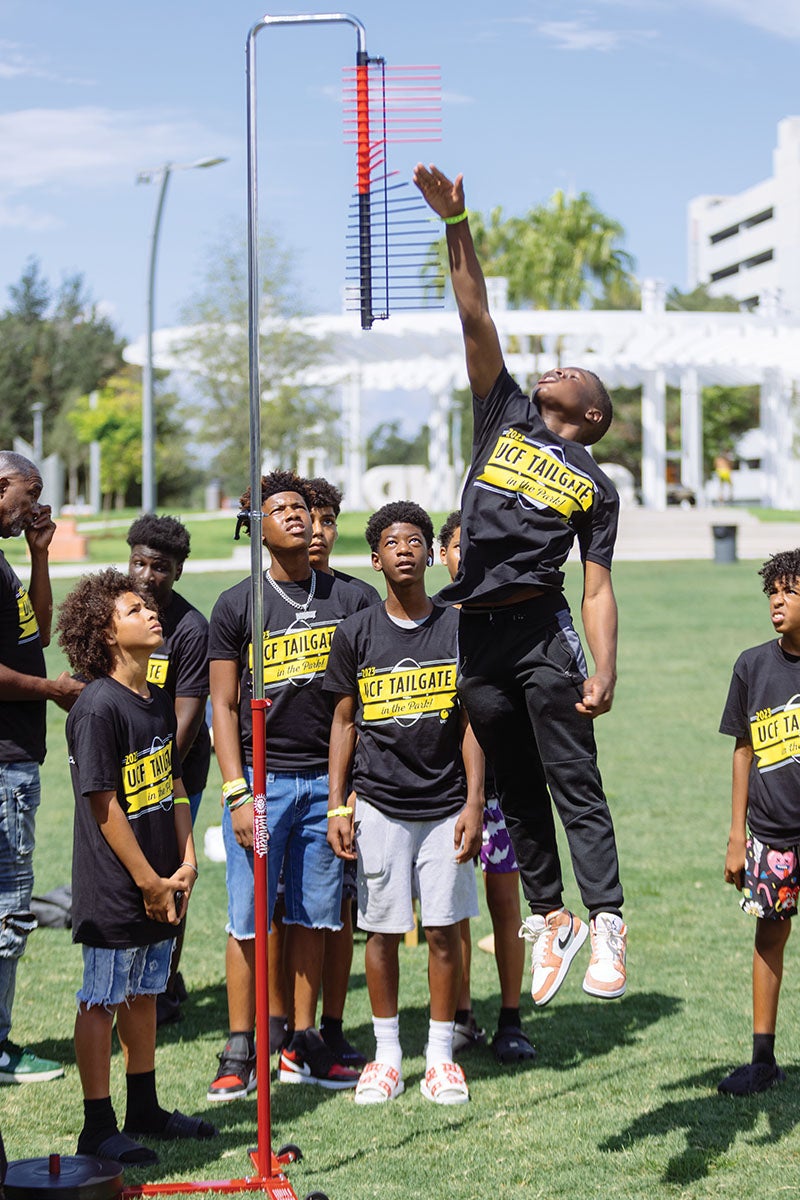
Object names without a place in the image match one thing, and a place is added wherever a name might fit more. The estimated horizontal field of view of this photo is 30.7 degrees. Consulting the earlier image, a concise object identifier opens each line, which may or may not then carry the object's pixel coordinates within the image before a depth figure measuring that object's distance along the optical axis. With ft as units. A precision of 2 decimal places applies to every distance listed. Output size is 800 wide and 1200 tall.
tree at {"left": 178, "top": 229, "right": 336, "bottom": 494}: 127.85
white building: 297.53
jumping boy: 13.71
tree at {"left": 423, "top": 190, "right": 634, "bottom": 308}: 170.50
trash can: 105.09
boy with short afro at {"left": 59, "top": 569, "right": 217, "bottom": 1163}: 15.25
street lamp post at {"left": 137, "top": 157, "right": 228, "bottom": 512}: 81.87
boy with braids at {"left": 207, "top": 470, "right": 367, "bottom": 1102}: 18.16
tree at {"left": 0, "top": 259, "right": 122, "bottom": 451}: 257.75
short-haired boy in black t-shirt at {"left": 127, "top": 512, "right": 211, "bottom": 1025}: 19.21
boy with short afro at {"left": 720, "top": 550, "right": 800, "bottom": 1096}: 17.11
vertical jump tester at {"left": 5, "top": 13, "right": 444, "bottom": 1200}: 14.14
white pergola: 141.38
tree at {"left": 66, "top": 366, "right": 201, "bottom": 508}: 181.68
